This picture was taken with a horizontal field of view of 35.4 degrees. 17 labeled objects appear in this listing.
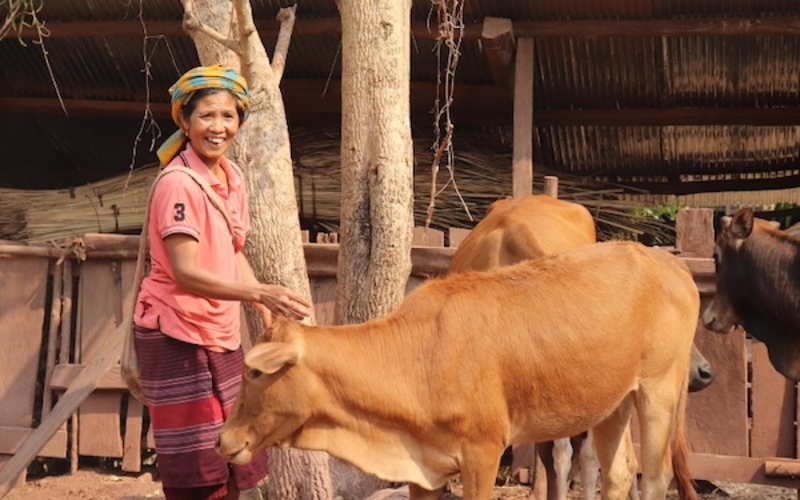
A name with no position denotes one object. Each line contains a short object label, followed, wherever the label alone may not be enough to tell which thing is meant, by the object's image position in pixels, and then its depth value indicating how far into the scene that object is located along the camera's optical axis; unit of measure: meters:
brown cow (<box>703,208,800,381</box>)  8.15
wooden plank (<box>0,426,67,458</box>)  8.77
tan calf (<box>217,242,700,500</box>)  5.19
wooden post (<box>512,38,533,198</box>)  9.33
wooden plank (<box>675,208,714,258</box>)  8.35
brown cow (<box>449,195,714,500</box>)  7.40
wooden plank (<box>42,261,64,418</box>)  8.82
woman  4.96
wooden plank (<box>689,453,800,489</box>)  8.05
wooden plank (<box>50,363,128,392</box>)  8.67
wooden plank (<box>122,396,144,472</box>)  8.73
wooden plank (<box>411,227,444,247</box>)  8.60
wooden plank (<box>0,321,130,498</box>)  7.94
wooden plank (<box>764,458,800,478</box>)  7.97
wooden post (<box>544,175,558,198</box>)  9.25
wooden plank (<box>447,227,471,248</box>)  8.75
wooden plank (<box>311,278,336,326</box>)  8.49
